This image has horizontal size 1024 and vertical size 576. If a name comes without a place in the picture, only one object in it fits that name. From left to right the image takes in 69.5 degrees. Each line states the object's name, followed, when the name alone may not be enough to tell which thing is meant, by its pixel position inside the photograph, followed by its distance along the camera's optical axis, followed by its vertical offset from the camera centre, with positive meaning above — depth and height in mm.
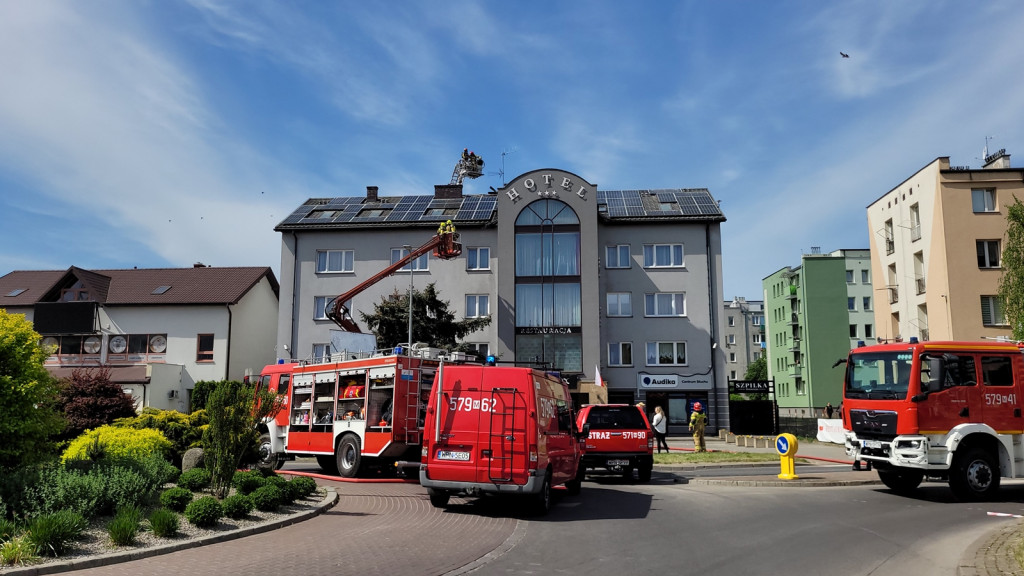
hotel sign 38250 +10392
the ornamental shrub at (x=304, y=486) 12273 -1599
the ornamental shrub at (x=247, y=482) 11852 -1475
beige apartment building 35000 +6943
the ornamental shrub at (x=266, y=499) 11156 -1628
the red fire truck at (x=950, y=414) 13328 -438
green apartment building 64000 +5712
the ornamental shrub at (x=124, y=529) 8539 -1607
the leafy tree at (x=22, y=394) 10648 -52
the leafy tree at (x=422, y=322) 34312 +3157
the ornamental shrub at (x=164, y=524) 9031 -1625
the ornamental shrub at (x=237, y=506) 10312 -1620
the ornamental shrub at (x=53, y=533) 7926 -1540
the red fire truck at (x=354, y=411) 16516 -493
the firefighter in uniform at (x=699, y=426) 26094 -1253
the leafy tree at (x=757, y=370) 90756 +2504
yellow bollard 16656 -1368
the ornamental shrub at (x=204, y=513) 9765 -1611
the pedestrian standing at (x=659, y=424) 24562 -1118
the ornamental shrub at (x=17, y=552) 7559 -1663
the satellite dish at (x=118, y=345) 40781 +2491
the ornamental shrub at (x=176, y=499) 10445 -1533
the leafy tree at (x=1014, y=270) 29031 +4754
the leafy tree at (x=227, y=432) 11570 -652
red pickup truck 16859 -1204
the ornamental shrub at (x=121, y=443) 13224 -981
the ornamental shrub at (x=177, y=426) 17156 -883
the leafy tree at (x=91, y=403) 21234 -365
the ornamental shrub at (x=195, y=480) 12375 -1493
